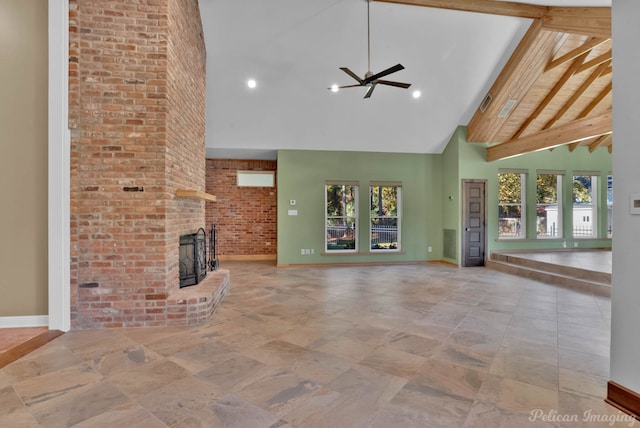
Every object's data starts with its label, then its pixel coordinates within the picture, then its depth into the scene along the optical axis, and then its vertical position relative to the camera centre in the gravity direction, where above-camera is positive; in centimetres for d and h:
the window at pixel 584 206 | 786 +22
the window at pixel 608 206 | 778 +22
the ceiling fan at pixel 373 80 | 391 +191
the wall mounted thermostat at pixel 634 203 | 179 +6
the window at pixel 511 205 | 748 +24
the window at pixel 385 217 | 748 -5
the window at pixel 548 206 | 770 +22
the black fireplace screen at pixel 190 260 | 378 -59
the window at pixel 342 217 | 735 -4
